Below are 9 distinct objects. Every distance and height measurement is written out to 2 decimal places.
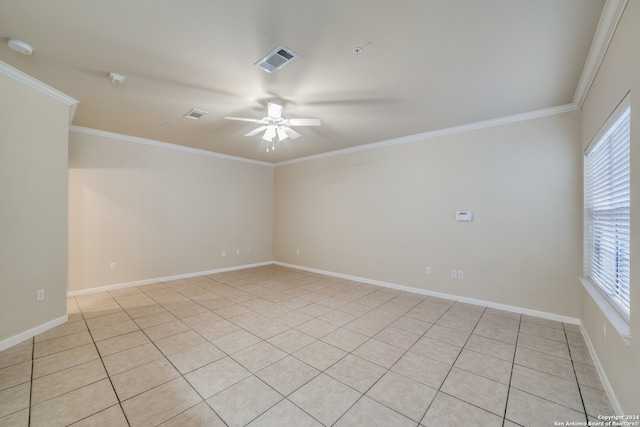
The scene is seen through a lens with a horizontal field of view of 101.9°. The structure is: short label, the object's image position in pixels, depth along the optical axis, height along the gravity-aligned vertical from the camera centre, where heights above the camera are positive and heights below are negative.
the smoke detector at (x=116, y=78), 2.66 +1.37
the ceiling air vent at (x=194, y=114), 3.61 +1.37
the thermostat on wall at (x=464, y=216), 4.04 -0.06
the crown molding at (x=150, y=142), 4.37 +1.30
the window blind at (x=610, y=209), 1.97 +0.04
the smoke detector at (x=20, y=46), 2.15 +1.37
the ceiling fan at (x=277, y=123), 3.17 +1.12
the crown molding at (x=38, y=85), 2.55 +1.34
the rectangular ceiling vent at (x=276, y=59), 2.26 +1.39
